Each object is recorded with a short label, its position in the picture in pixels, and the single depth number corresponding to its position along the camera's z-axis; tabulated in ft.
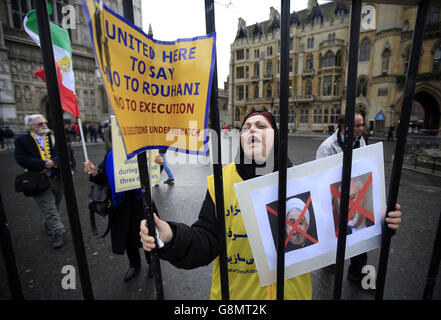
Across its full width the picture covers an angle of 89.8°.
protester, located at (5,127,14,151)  48.91
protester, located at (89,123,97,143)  65.79
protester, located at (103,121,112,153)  16.37
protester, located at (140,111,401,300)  4.08
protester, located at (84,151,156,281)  8.23
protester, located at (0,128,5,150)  48.13
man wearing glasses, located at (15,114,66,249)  10.28
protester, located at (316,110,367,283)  8.20
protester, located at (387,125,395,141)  64.48
